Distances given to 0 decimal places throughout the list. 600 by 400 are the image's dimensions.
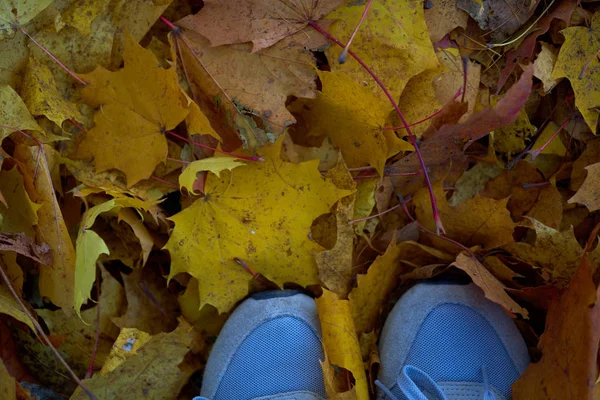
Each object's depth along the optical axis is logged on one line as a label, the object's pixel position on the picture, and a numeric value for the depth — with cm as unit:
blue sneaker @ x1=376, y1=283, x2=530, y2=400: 82
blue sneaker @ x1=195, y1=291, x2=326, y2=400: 82
